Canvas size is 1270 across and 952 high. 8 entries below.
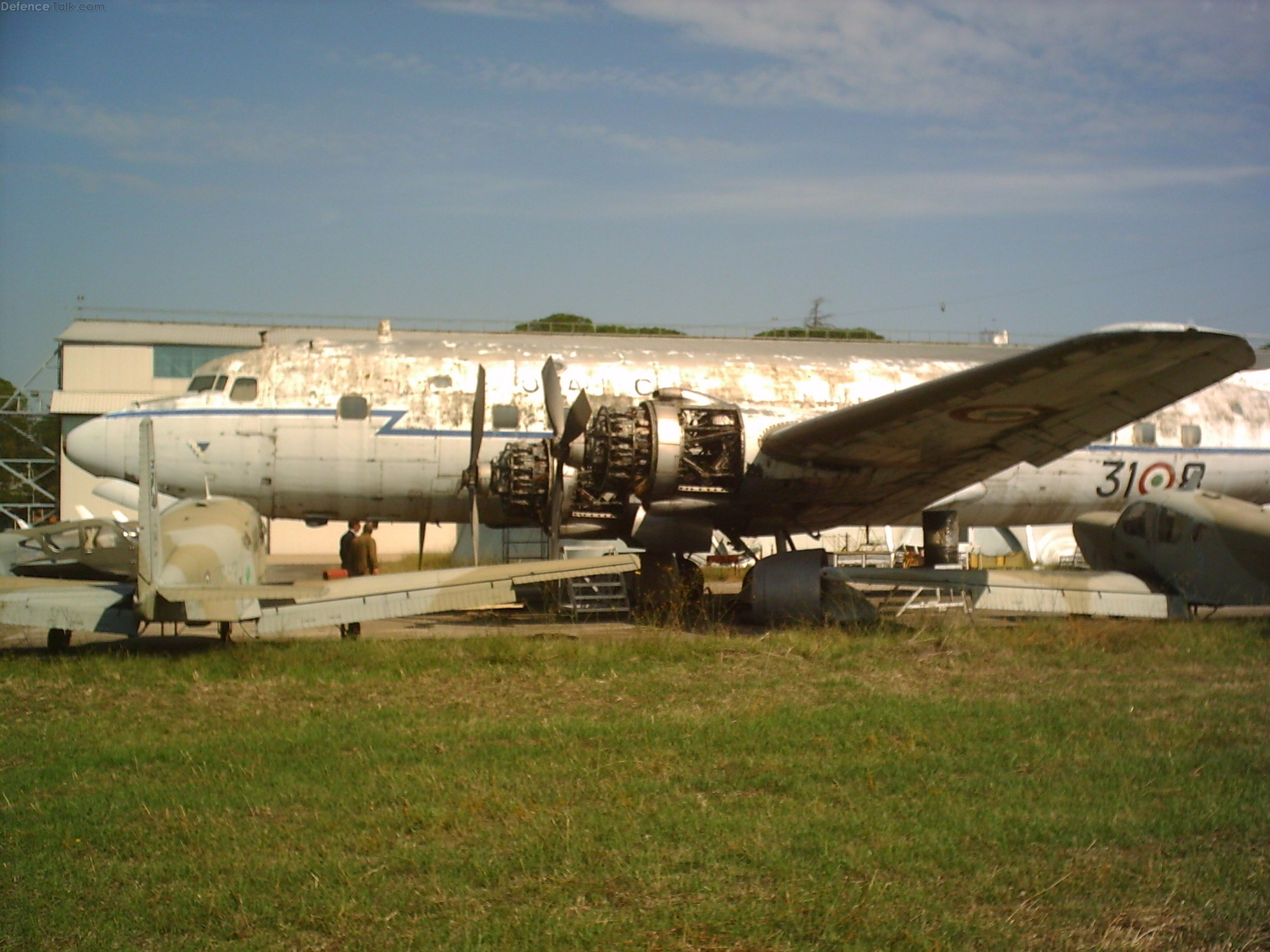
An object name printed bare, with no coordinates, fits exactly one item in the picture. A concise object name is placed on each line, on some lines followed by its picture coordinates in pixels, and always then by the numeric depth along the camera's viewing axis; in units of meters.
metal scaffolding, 37.34
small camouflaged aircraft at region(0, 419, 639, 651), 9.77
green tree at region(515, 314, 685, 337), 37.72
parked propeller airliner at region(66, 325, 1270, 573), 12.77
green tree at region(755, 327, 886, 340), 37.50
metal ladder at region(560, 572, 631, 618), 15.12
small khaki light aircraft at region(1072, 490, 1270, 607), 13.41
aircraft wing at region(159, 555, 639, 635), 10.09
